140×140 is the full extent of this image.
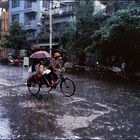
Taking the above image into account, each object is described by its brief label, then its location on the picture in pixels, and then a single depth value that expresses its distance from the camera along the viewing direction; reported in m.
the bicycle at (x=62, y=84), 12.62
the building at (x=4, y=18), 56.47
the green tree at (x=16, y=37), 48.69
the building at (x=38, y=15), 46.41
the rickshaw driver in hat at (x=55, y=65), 12.70
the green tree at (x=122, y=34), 25.06
